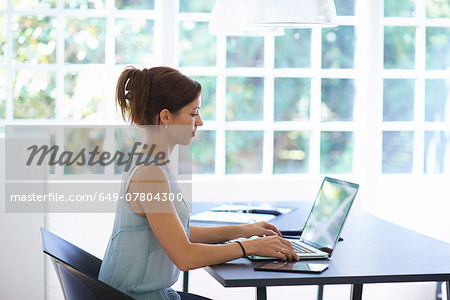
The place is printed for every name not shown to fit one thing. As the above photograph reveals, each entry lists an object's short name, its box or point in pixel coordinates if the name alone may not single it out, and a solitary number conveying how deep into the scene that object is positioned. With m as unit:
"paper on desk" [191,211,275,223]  2.79
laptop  2.13
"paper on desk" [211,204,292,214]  3.08
